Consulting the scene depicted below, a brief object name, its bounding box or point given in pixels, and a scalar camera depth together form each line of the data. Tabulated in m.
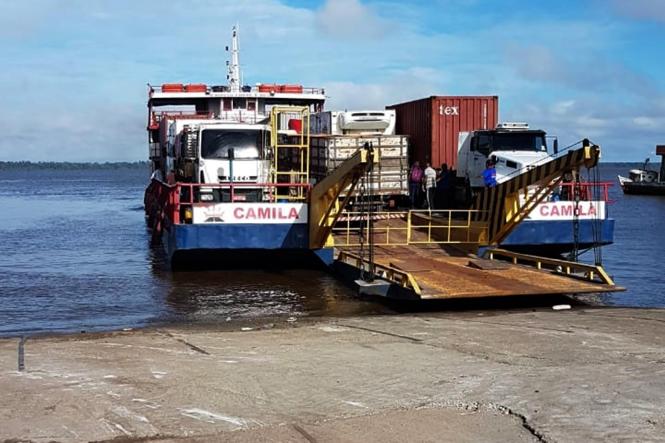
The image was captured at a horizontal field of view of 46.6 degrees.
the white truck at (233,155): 16.73
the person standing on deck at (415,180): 19.48
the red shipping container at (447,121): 19.69
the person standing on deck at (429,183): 19.14
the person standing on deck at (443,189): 19.16
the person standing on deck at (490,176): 16.14
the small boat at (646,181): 62.84
